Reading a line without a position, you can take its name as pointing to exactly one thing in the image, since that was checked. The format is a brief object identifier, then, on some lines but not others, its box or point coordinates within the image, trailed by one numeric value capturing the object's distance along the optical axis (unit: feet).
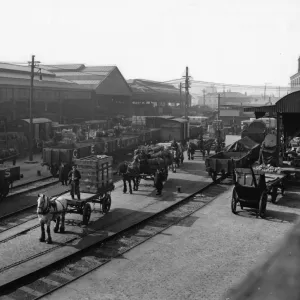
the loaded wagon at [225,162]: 74.95
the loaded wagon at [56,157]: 78.59
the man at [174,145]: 93.44
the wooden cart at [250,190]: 53.01
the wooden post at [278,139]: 79.01
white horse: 40.50
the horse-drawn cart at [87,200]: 47.21
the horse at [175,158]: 91.30
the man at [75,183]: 48.03
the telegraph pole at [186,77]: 201.84
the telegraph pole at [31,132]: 104.18
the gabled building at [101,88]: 199.38
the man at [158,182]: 64.64
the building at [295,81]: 293.33
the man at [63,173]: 71.85
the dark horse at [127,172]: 66.74
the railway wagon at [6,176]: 60.08
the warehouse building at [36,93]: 145.89
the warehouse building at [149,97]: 253.24
